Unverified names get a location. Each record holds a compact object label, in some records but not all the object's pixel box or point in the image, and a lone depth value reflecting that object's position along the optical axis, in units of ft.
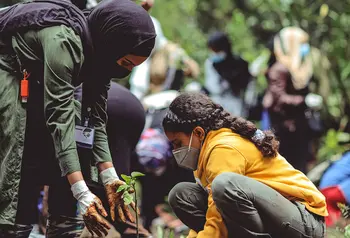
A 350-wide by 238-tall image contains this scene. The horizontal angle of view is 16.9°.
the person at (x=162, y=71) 35.72
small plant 17.41
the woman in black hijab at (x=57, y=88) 16.99
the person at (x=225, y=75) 37.75
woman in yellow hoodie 18.29
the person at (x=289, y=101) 36.07
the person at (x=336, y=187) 26.81
